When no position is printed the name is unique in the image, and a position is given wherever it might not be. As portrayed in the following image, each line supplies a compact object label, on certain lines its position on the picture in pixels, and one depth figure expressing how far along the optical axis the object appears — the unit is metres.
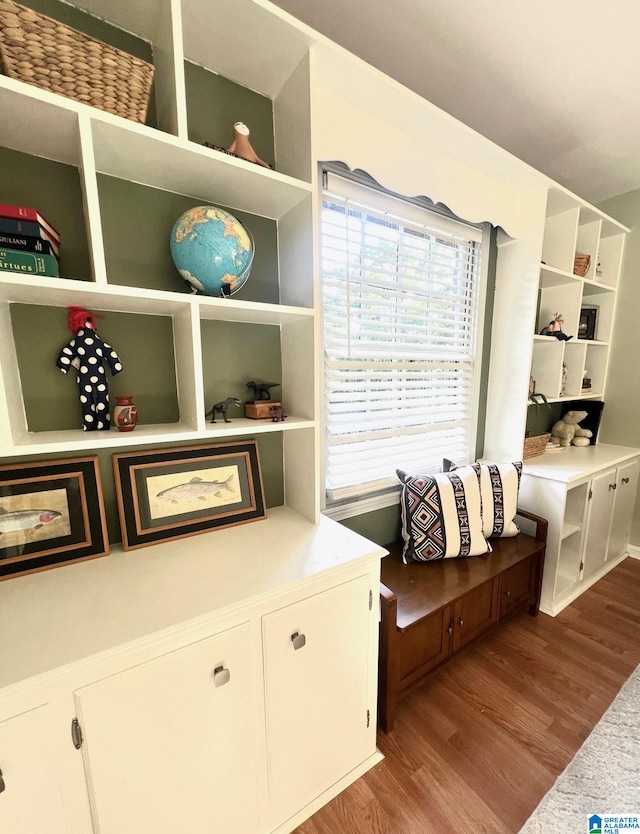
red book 0.79
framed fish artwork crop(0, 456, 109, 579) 0.95
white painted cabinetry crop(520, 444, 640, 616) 1.93
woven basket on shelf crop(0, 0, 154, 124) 0.73
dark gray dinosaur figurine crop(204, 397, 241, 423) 1.18
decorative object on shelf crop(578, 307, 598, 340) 2.55
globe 0.98
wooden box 1.25
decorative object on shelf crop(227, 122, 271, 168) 1.04
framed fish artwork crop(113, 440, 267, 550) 1.09
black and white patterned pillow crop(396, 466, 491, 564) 1.66
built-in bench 1.29
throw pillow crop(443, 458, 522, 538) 1.79
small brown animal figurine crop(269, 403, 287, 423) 1.24
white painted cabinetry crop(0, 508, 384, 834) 0.69
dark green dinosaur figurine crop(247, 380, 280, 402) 1.29
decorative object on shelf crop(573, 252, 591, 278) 2.26
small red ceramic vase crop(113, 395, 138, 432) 0.99
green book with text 0.80
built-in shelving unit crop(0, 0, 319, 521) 0.84
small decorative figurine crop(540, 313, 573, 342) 2.18
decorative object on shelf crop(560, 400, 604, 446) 2.61
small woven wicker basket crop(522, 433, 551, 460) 2.21
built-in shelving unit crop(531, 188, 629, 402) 2.13
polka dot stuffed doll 0.97
